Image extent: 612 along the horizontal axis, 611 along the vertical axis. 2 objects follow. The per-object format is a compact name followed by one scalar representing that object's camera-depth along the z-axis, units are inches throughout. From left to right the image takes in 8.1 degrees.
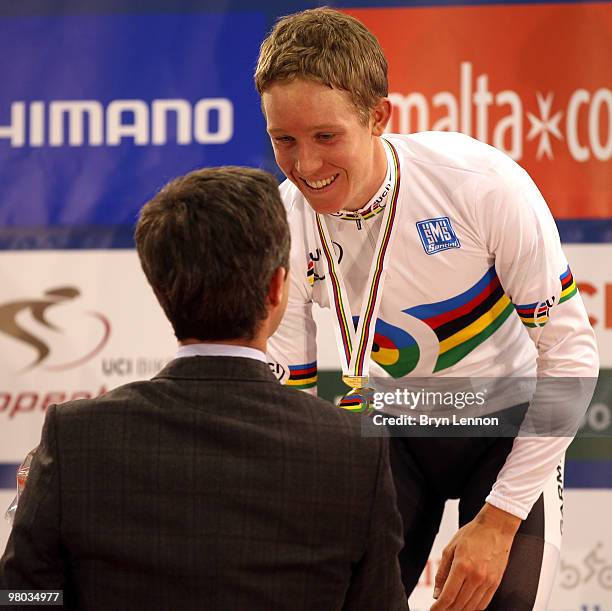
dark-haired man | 187.8
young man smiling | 211.3
